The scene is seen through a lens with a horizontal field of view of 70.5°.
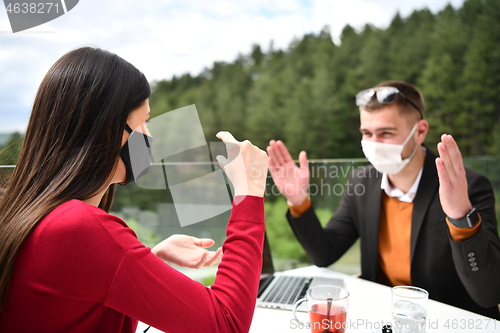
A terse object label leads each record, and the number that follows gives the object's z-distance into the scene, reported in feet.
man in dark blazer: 4.56
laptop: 3.74
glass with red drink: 2.73
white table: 3.14
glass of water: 2.88
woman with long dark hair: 2.02
